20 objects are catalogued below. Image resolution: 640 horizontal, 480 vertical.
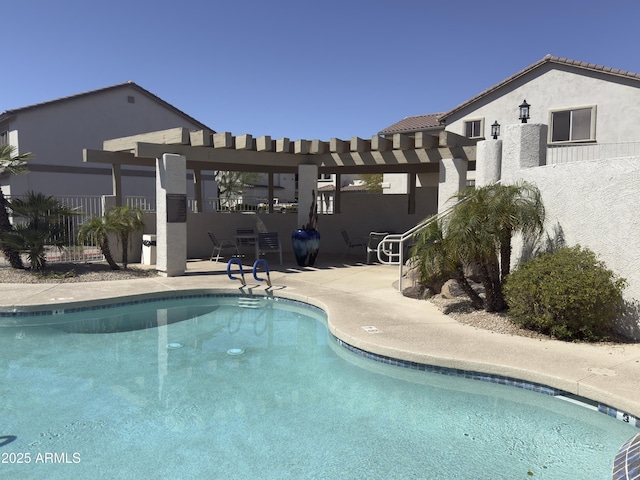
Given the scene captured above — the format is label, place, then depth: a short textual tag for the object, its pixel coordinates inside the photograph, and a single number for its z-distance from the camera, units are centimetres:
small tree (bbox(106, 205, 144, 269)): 1116
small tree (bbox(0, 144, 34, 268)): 1093
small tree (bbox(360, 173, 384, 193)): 3315
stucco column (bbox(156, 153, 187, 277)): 1098
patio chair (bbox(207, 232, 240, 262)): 1342
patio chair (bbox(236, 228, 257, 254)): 1395
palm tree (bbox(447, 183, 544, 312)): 675
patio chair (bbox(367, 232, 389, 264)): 1429
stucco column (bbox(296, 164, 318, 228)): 1333
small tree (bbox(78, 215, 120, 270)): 1090
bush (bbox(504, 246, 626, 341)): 595
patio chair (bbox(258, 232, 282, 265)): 1339
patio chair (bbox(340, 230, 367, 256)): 1535
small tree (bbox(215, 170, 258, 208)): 4344
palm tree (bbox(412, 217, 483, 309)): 717
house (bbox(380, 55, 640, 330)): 617
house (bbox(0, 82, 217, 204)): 1966
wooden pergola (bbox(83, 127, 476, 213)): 1099
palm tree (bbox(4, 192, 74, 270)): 1065
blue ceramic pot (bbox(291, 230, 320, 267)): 1283
